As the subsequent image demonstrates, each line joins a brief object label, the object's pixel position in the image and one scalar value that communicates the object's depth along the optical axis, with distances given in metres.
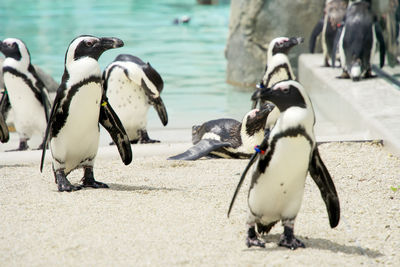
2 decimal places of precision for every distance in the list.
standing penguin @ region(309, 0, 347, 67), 18.72
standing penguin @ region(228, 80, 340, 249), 6.07
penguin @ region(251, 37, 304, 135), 13.12
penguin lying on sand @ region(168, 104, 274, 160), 11.33
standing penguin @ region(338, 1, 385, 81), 15.66
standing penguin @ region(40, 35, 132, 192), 8.16
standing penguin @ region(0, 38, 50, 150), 11.82
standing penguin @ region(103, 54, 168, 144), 12.62
